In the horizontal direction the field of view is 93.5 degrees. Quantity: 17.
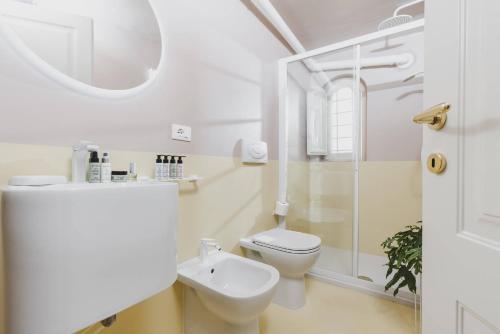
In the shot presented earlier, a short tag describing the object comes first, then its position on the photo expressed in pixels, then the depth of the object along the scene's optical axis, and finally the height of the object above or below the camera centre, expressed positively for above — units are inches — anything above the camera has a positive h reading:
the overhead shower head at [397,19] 71.8 +45.9
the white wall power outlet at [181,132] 49.0 +6.9
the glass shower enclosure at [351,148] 79.7 +6.3
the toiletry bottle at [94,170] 33.7 -0.8
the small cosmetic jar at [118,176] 35.3 -1.8
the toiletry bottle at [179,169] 47.0 -0.9
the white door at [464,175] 15.4 -0.7
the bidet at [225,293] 39.4 -23.7
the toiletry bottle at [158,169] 43.6 -0.9
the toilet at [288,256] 58.4 -23.6
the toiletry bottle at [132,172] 39.0 -1.3
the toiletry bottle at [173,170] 46.3 -1.1
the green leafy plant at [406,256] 46.6 -18.9
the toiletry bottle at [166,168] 44.6 -0.8
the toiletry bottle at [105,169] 34.1 -0.7
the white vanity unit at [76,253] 20.6 -8.7
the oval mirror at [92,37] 30.9 +19.3
